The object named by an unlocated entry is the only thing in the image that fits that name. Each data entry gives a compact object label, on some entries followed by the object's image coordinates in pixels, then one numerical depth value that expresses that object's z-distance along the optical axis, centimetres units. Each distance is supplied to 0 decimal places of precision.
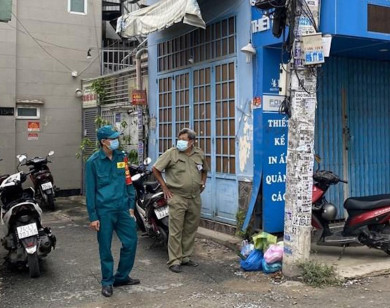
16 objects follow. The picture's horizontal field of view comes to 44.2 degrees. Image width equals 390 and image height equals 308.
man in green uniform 504
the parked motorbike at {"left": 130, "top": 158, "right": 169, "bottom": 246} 666
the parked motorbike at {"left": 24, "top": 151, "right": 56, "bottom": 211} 1052
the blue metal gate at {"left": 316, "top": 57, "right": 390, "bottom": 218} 770
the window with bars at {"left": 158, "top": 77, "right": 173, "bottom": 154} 912
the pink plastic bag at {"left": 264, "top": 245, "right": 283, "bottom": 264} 572
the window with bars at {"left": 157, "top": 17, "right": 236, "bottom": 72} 756
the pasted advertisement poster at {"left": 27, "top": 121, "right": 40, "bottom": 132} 1224
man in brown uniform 609
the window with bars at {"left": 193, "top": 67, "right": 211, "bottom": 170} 805
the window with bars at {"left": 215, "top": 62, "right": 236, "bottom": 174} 750
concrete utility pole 541
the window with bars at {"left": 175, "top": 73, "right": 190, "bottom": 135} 860
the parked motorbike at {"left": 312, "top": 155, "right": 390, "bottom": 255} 598
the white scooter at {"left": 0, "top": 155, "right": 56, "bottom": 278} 560
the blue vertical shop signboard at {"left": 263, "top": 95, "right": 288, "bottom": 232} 687
